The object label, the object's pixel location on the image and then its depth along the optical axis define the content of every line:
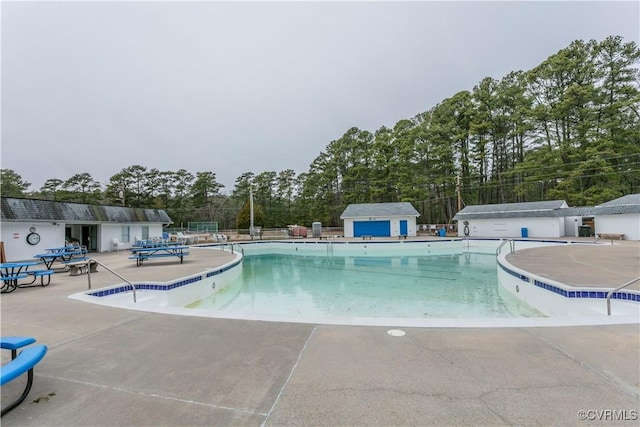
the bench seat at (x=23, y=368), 1.91
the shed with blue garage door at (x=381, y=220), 27.80
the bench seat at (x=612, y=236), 19.17
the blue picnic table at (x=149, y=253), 10.86
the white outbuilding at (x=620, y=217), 18.78
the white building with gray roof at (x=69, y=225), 12.57
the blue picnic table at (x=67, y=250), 11.09
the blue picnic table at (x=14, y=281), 6.41
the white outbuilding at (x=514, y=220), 23.06
